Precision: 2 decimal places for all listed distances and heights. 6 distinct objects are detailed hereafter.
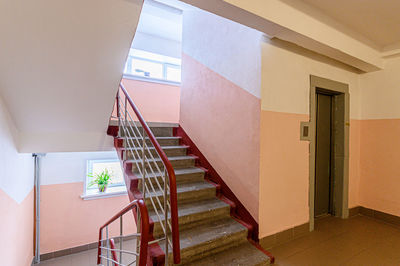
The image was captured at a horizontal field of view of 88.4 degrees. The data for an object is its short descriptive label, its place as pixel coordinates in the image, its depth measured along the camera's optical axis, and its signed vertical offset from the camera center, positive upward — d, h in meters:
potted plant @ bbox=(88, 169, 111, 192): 4.59 -1.12
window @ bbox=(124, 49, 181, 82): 4.65 +1.59
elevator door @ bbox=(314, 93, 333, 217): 3.01 -0.37
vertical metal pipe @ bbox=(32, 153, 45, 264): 3.92 -1.43
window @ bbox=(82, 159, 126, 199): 4.59 -1.11
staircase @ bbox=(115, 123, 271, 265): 1.89 -1.01
